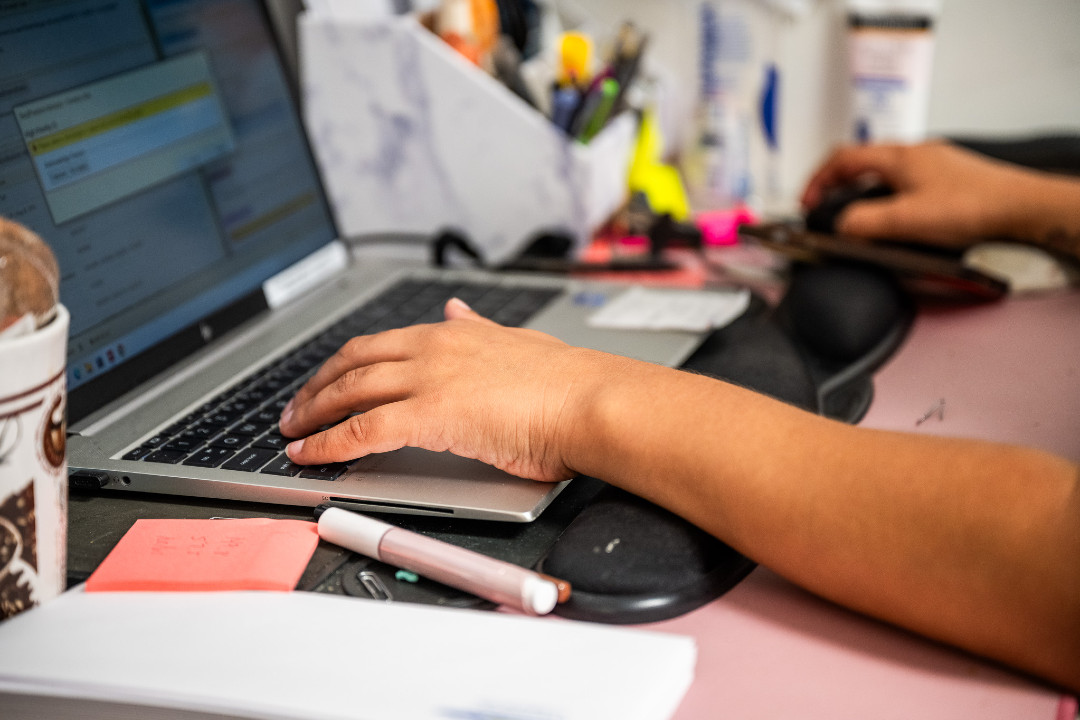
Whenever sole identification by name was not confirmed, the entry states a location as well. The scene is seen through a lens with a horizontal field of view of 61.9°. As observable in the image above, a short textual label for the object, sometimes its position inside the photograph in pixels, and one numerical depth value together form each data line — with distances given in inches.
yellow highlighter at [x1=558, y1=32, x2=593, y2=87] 39.6
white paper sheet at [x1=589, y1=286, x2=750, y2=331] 27.8
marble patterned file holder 35.4
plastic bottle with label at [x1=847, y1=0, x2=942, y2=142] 41.3
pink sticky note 17.5
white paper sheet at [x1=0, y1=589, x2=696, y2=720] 13.8
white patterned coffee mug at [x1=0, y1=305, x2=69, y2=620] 14.8
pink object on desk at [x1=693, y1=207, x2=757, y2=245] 39.1
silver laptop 20.9
